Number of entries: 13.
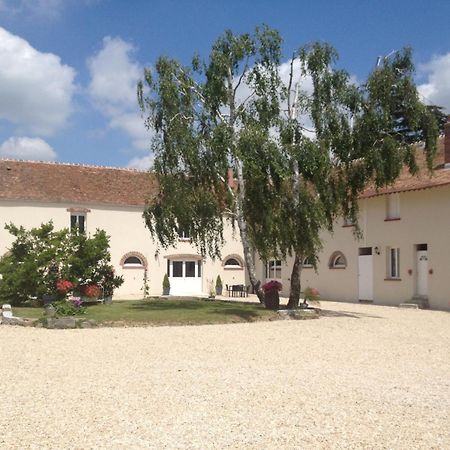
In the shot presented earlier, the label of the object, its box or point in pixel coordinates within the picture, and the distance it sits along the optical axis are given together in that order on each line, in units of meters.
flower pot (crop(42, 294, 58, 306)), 18.64
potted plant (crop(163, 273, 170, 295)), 28.94
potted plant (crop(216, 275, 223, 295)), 30.50
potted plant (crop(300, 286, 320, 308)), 19.53
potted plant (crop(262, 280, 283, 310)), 18.30
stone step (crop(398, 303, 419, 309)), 20.89
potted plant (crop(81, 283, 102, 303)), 19.60
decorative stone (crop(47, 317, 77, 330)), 14.34
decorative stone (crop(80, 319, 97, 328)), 14.52
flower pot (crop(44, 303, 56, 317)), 15.12
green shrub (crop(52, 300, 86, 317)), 15.08
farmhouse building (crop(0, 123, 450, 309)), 21.09
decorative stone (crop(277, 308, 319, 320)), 16.67
